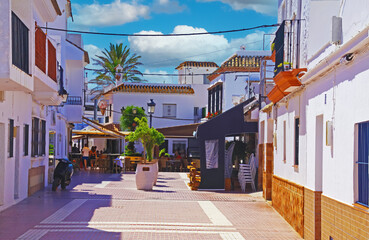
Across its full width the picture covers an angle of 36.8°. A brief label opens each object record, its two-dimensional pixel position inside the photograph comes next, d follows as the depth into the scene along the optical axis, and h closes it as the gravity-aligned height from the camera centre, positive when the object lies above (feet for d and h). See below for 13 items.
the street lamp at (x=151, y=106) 109.63 +5.43
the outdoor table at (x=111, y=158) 108.45 -4.98
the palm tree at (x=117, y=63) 181.06 +23.27
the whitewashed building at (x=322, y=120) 27.01 +0.95
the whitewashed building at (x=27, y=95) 38.91 +3.67
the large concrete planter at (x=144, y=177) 72.43 -5.63
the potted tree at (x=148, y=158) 72.54 -3.49
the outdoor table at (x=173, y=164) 117.70 -6.40
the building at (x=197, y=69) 180.04 +21.12
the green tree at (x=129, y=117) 138.40 +4.29
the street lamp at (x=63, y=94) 71.37 +5.30
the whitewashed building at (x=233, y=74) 116.78 +12.87
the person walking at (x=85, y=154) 116.88 -4.46
